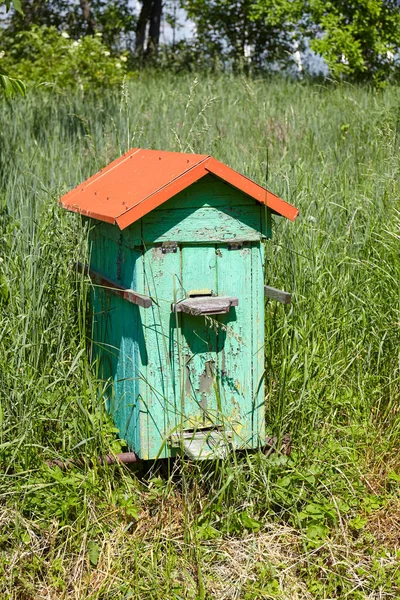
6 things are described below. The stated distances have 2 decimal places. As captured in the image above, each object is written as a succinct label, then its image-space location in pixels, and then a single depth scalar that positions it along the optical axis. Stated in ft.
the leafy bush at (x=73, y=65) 29.63
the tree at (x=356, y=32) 37.27
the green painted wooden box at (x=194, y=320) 10.40
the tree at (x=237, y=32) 48.55
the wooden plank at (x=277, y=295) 10.86
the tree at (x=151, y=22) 55.11
